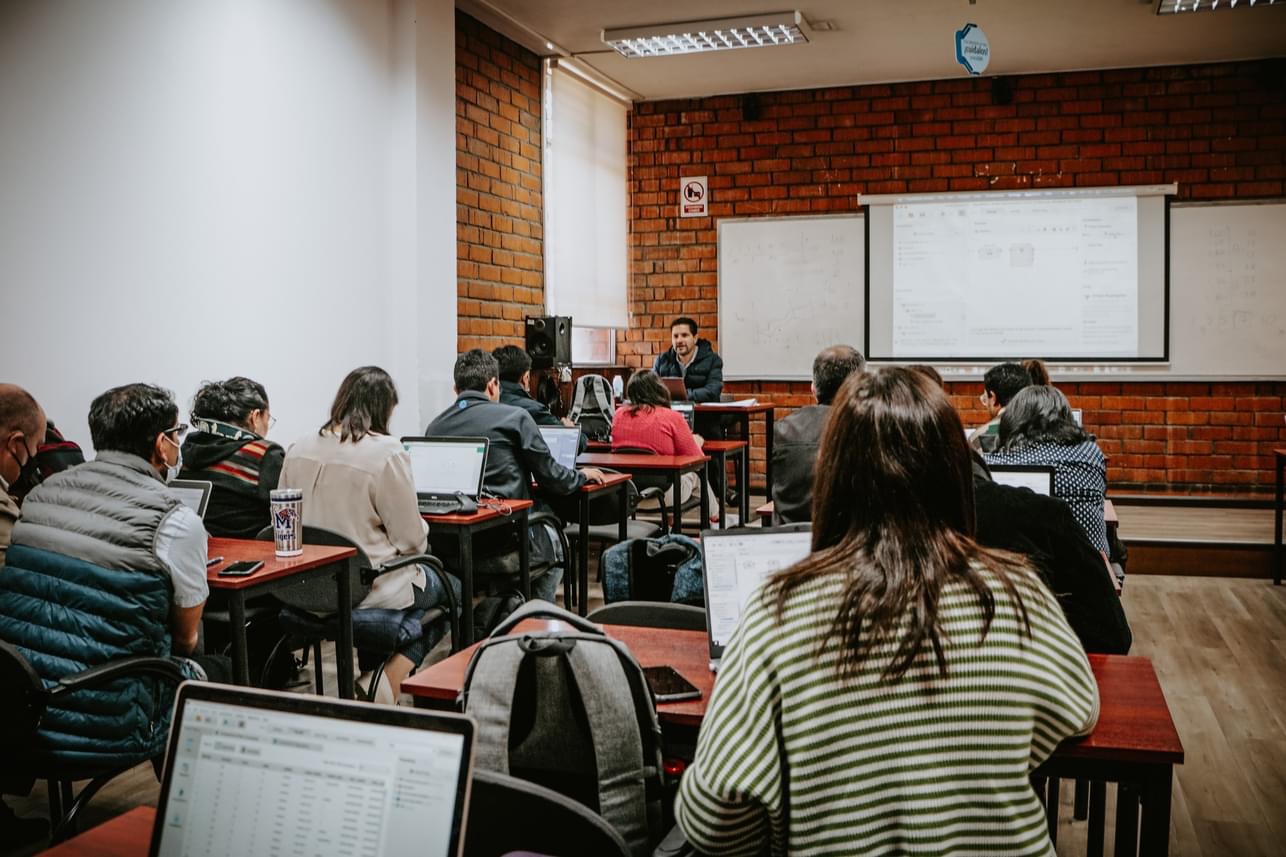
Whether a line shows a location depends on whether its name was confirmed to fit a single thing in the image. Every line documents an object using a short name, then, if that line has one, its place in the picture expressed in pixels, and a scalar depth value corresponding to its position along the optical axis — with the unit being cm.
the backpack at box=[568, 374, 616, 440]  667
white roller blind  748
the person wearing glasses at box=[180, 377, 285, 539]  344
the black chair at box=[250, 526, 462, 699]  322
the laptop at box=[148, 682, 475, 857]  100
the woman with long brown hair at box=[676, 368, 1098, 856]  118
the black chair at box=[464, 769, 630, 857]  126
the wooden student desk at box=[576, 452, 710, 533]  512
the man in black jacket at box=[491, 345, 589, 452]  498
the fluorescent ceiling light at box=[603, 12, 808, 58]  634
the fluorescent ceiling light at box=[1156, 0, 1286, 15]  602
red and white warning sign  854
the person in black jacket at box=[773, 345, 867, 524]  396
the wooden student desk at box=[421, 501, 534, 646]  379
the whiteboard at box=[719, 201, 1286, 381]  741
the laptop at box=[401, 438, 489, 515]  413
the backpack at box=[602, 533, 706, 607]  283
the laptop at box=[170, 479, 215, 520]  321
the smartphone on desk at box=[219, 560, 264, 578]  281
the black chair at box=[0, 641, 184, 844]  215
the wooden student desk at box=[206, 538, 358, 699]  276
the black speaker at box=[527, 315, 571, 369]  685
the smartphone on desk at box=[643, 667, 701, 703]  192
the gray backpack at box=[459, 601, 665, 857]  161
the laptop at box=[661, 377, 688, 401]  714
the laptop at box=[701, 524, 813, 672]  211
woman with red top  552
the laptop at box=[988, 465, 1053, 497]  326
